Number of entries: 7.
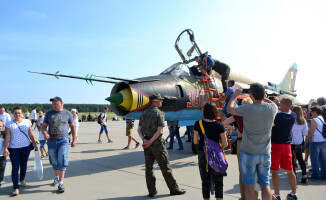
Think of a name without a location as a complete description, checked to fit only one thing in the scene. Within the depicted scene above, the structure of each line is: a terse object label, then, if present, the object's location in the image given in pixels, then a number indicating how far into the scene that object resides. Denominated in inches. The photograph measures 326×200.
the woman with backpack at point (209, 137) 131.6
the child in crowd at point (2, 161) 180.5
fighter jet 231.0
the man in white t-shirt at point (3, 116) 331.3
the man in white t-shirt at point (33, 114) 789.8
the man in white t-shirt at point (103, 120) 436.2
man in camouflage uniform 165.5
